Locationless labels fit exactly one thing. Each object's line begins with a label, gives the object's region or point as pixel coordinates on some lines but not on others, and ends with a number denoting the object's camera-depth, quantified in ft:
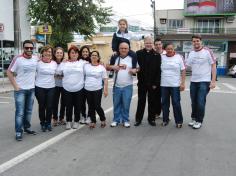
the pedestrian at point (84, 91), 19.13
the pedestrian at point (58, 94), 19.00
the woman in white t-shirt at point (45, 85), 17.56
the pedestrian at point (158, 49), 20.41
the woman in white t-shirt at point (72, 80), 18.27
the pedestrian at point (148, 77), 19.16
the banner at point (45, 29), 44.96
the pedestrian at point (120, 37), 19.48
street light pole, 103.37
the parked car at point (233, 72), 87.17
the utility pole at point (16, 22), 47.02
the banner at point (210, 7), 110.33
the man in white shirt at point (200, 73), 18.82
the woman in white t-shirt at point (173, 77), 19.13
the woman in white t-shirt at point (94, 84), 18.54
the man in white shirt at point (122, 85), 18.90
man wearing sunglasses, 16.33
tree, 52.80
